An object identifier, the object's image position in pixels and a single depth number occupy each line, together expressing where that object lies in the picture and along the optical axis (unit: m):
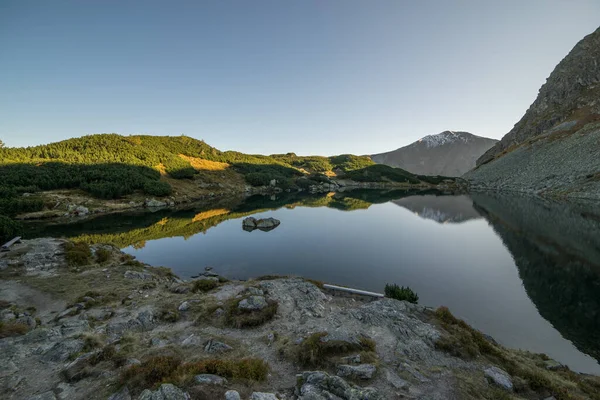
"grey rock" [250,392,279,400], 6.21
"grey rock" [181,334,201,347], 9.77
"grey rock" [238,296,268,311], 12.54
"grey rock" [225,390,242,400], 6.16
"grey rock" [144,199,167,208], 62.18
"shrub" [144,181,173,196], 67.19
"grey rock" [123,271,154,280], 18.29
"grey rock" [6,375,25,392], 7.12
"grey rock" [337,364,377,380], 7.62
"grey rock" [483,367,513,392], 7.93
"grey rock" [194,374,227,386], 6.69
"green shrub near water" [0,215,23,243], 24.23
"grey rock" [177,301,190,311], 13.06
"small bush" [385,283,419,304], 15.41
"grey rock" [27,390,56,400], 6.49
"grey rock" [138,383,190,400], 5.81
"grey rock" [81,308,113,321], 11.88
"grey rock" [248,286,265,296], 14.26
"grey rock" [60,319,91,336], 10.37
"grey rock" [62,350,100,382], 7.43
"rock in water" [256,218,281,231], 40.12
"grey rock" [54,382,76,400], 6.73
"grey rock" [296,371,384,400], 6.55
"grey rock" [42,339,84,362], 8.54
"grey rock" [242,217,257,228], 40.46
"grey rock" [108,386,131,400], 6.36
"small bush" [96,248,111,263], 21.62
